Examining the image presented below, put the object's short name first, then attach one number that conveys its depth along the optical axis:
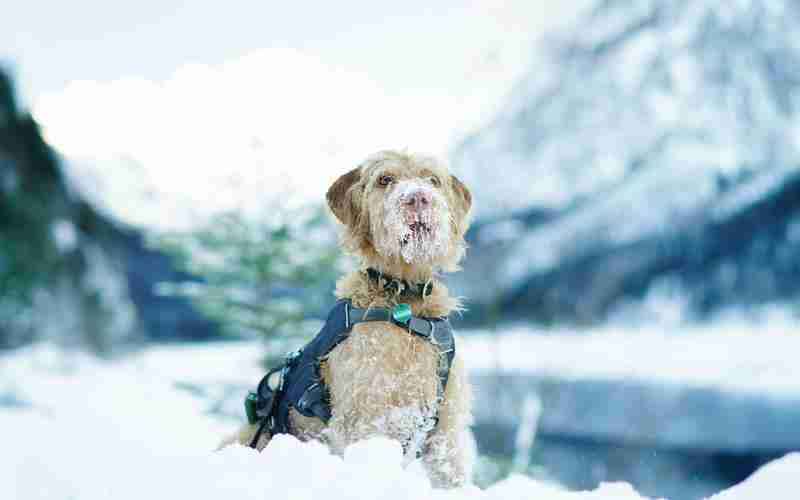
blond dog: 3.11
